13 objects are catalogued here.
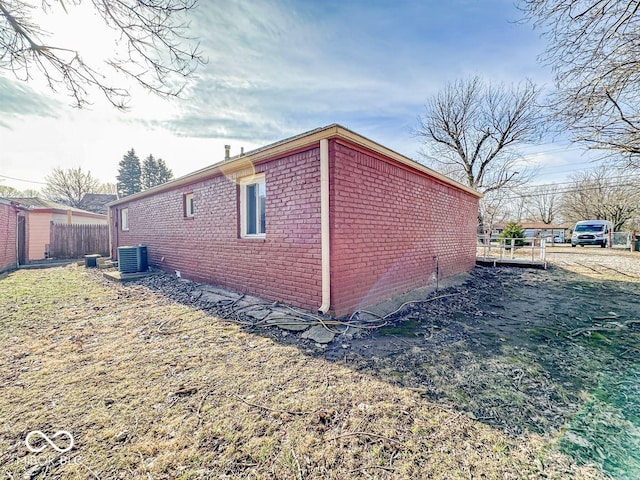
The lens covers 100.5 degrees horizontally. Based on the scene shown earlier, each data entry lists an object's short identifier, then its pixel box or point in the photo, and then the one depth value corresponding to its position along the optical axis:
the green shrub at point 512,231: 17.54
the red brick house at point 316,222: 4.30
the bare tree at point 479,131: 17.56
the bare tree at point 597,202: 25.20
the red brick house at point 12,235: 10.49
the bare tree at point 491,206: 21.77
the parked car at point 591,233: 21.98
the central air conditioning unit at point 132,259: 8.55
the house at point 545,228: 33.75
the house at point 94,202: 29.97
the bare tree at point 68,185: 30.84
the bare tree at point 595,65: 4.11
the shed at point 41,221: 14.15
